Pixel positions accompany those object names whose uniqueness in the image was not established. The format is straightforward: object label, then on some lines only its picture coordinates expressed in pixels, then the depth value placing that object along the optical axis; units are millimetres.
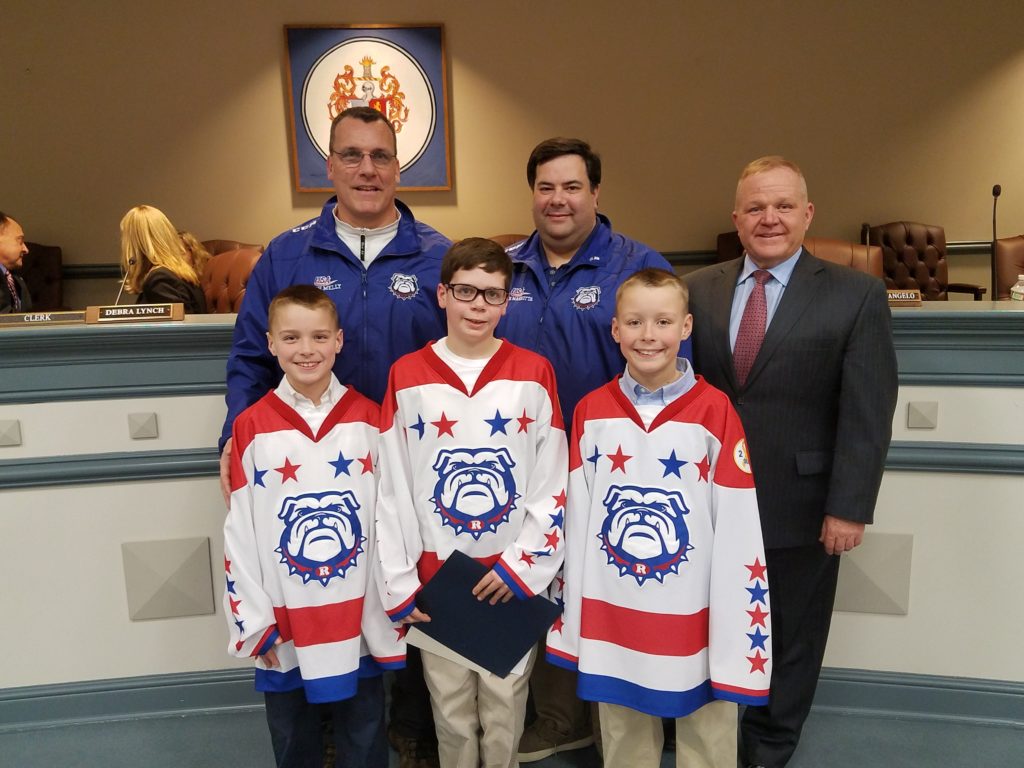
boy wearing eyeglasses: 1422
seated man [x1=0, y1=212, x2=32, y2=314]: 2787
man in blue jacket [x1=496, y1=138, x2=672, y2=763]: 1664
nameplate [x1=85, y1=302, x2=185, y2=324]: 1865
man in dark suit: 1536
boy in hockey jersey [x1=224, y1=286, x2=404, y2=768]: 1438
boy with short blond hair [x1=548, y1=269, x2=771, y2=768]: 1369
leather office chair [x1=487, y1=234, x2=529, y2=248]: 4870
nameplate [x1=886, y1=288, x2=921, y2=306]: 1915
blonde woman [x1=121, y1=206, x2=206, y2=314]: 2881
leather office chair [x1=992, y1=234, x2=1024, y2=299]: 4125
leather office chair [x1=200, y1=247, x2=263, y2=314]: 3725
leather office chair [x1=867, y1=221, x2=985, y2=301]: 5223
